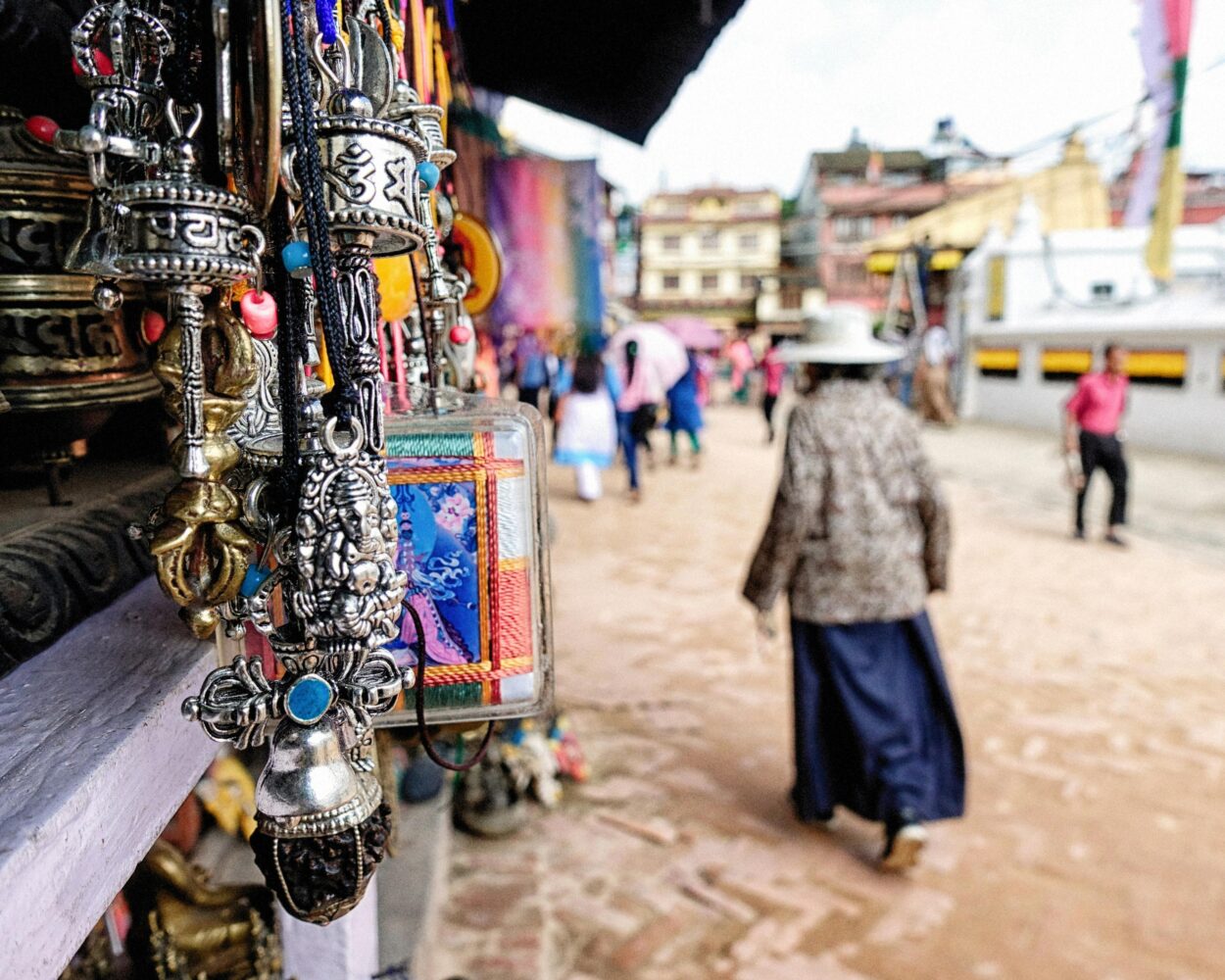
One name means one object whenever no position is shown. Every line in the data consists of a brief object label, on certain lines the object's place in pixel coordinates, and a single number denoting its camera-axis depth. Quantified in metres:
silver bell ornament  0.66
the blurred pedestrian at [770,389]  13.45
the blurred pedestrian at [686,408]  10.74
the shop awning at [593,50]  2.71
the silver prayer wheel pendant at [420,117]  0.76
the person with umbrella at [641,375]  9.45
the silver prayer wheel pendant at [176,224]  0.60
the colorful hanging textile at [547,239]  3.76
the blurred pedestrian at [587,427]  8.57
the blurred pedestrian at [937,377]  16.53
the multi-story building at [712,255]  44.03
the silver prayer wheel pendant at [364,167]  0.65
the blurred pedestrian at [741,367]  21.74
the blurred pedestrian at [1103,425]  6.85
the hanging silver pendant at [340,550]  0.64
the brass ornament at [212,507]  0.72
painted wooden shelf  0.60
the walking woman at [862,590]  2.93
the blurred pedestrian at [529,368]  9.59
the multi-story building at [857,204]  37.09
